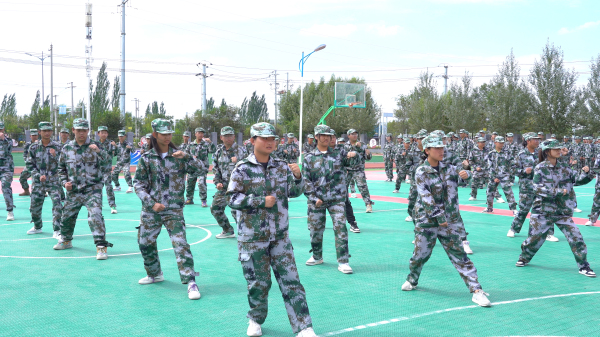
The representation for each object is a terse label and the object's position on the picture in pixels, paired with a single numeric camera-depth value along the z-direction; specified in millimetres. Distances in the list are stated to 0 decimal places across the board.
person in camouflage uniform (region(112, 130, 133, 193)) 16661
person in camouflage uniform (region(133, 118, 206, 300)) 6059
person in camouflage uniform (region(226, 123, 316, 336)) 4445
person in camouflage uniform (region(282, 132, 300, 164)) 18839
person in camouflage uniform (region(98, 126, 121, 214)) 13578
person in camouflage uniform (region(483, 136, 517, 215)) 13312
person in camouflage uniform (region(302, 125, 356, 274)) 7184
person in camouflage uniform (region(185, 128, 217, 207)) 14209
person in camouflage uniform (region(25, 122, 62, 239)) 9273
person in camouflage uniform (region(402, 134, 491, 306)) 5684
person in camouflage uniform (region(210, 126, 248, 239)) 10617
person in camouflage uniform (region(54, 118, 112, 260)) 7793
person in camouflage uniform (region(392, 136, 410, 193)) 19922
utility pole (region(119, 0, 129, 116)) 48375
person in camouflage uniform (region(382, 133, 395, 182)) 25314
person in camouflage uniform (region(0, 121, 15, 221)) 11799
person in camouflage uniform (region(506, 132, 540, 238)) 9930
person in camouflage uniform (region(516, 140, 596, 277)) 7121
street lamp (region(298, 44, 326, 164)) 29458
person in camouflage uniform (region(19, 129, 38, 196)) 14570
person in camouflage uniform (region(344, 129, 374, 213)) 13477
